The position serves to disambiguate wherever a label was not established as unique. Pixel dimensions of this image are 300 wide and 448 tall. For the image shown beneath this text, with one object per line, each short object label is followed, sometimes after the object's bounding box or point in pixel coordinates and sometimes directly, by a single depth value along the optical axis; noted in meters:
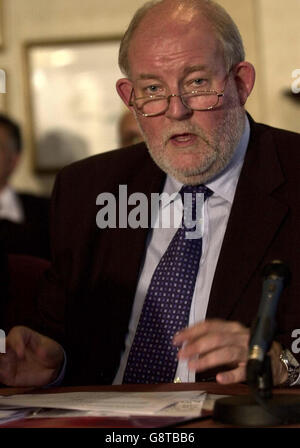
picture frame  3.26
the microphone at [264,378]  1.39
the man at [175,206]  1.77
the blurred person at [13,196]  3.18
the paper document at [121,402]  1.44
